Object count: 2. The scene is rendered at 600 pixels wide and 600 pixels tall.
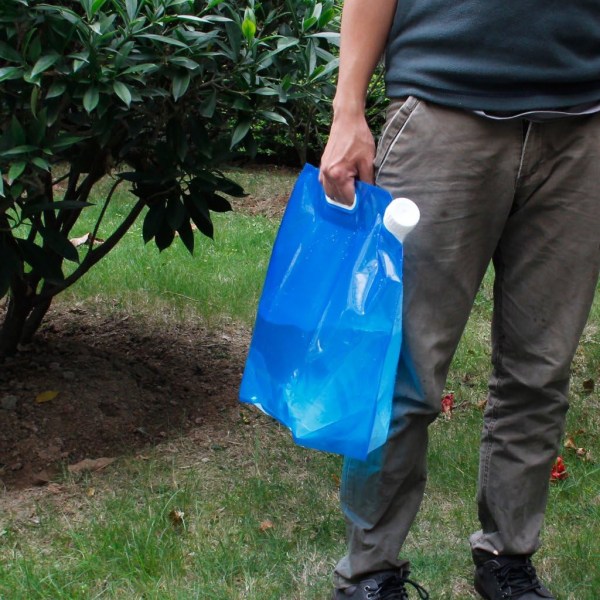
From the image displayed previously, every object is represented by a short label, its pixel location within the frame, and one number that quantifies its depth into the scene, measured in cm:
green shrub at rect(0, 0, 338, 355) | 283
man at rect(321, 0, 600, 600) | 221
